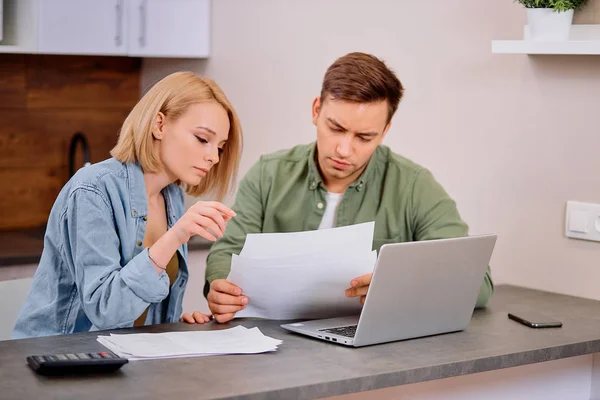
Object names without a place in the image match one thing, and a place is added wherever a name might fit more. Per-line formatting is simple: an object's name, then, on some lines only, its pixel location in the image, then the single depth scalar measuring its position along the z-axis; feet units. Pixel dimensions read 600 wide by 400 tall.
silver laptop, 5.76
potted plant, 7.54
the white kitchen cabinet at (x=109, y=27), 10.80
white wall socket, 7.66
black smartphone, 6.67
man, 7.11
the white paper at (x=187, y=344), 5.48
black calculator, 4.94
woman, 6.00
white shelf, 7.36
